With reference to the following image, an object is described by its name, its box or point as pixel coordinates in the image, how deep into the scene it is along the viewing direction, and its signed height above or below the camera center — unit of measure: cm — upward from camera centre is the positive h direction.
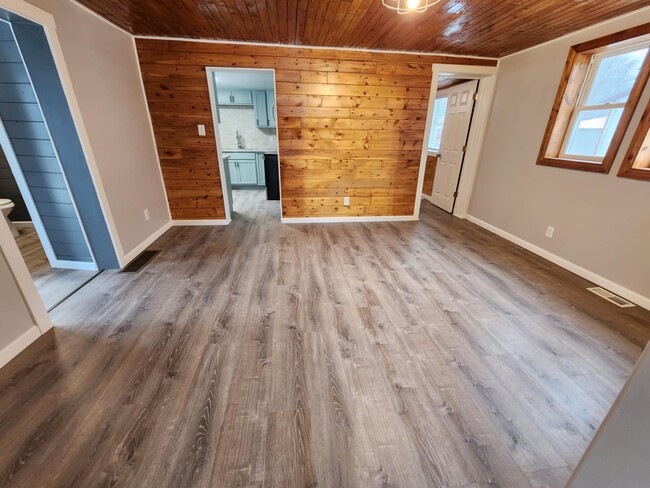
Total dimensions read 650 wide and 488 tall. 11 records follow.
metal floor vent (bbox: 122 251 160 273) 269 -127
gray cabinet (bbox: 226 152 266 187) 605 -69
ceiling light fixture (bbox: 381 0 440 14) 194 +97
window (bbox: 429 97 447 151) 511 +31
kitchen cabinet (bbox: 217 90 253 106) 571 +76
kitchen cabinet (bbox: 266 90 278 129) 579 +59
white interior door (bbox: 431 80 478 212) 421 -4
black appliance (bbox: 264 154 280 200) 512 -73
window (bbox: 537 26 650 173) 230 +37
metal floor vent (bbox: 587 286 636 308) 226 -126
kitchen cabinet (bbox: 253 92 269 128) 576 +54
